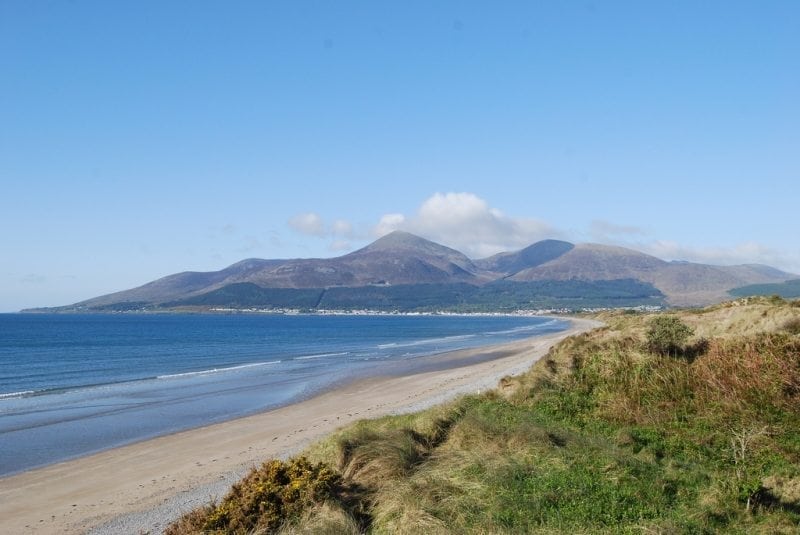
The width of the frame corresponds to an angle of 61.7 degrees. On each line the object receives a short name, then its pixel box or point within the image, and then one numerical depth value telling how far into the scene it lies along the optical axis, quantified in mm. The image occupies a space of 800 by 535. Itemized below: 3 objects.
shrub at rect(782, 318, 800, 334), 19562
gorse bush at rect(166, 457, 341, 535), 9080
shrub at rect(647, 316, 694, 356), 18062
